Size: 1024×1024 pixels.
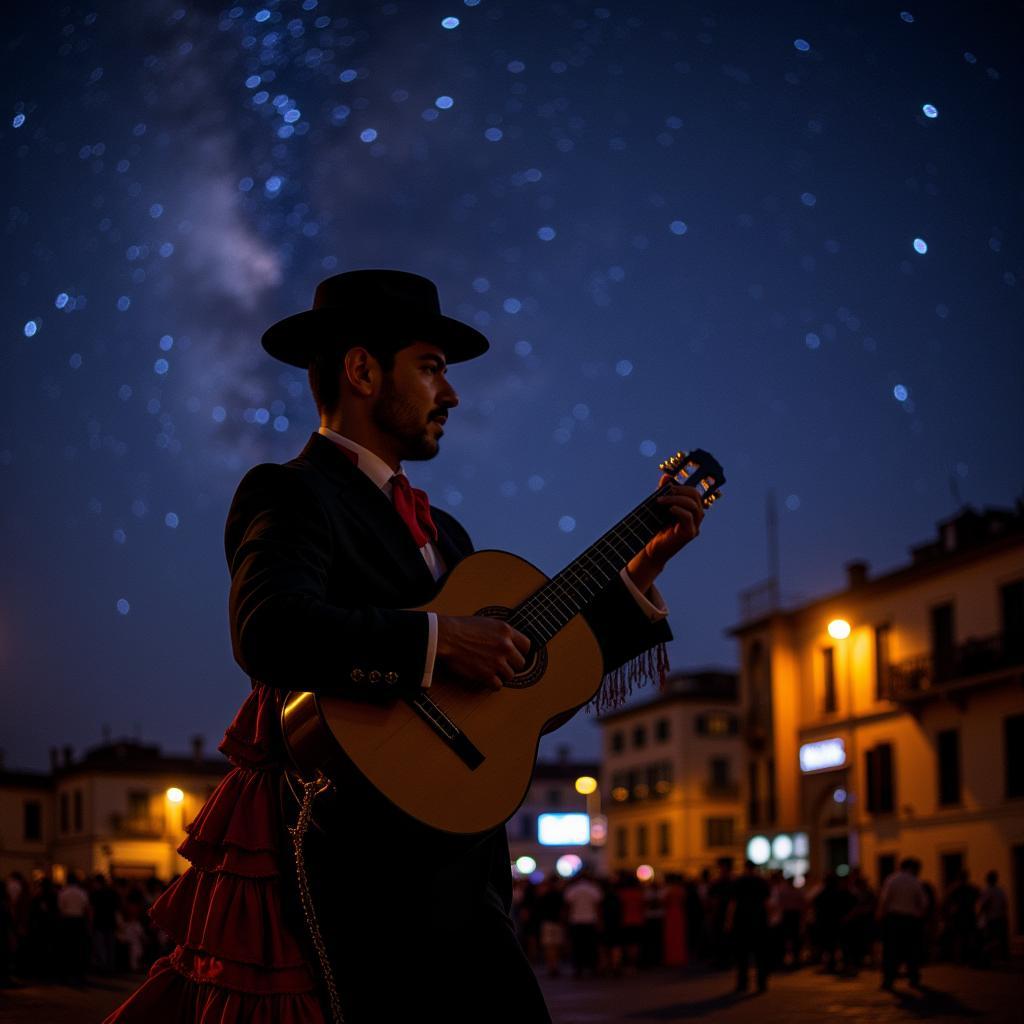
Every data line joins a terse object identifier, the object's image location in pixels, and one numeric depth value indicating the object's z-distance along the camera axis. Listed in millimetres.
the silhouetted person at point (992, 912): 23500
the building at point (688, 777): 67062
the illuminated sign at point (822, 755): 43094
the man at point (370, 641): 2414
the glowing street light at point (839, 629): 33625
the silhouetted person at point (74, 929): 20781
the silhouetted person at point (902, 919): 18094
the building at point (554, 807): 91844
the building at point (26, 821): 77625
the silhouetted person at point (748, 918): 18656
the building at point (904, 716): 35250
